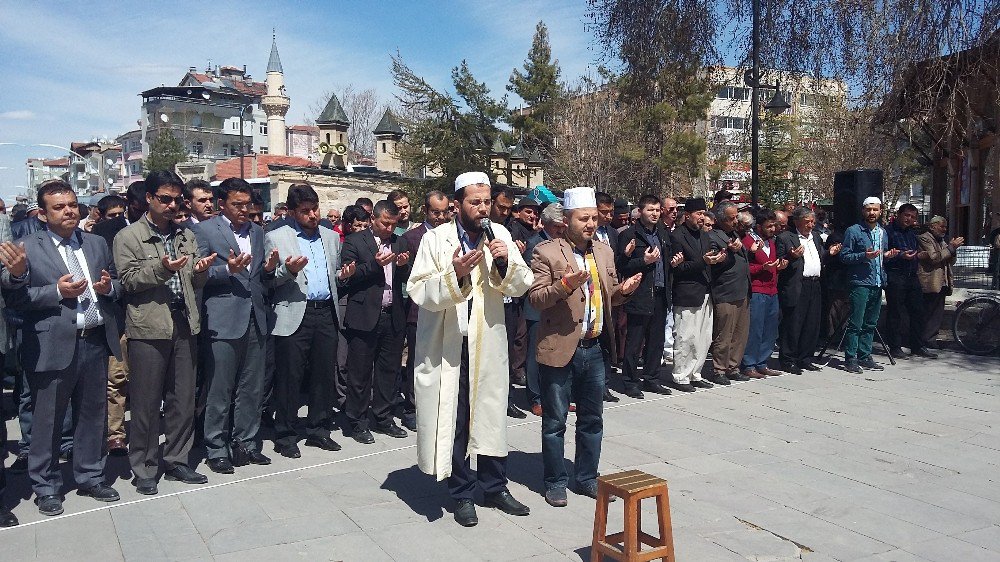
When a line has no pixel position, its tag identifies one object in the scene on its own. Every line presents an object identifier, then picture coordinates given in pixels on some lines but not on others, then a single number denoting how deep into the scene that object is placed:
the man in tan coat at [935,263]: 10.59
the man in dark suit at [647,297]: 8.50
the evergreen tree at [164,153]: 57.91
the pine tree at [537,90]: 39.44
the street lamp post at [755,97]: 13.06
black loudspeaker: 11.25
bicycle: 10.69
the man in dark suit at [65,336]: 5.17
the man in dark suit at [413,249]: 7.44
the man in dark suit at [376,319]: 6.91
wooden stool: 4.04
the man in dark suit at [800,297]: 9.88
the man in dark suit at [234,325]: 6.07
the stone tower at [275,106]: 60.66
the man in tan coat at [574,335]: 5.41
